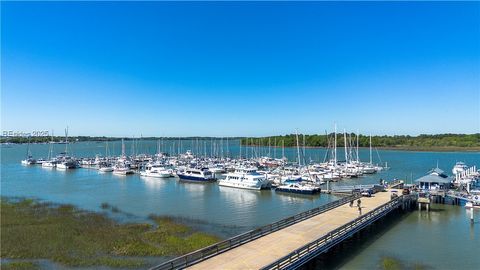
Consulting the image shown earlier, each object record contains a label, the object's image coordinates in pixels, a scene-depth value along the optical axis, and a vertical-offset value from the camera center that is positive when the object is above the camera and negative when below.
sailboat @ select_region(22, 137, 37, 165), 116.90 -6.38
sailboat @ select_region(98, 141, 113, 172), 94.25 -6.74
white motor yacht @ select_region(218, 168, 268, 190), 63.22 -7.16
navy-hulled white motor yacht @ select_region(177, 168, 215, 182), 73.75 -7.13
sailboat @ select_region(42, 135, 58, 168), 106.78 -6.47
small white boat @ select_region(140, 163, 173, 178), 81.56 -7.12
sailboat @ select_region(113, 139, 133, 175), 88.44 -6.58
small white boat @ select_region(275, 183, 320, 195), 57.41 -7.79
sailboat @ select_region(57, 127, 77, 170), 101.81 -6.23
